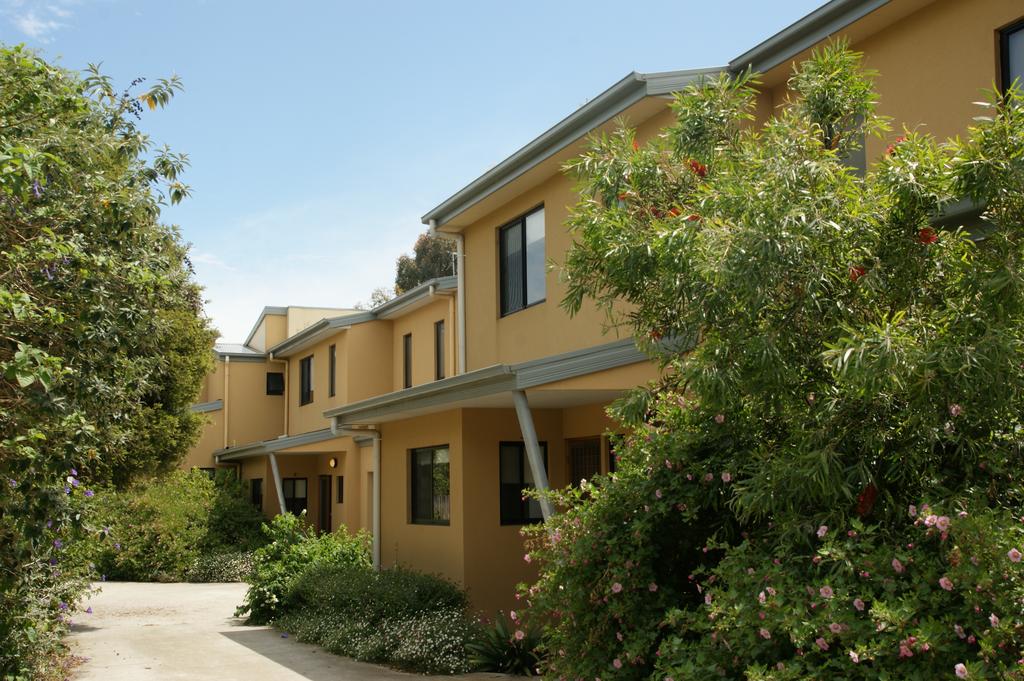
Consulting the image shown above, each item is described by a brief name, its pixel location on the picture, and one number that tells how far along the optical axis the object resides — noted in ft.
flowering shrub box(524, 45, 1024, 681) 14.99
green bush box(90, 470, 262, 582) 82.79
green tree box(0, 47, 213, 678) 21.58
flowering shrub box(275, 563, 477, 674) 38.93
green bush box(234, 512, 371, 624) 53.78
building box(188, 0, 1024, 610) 30.83
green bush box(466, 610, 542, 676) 36.60
